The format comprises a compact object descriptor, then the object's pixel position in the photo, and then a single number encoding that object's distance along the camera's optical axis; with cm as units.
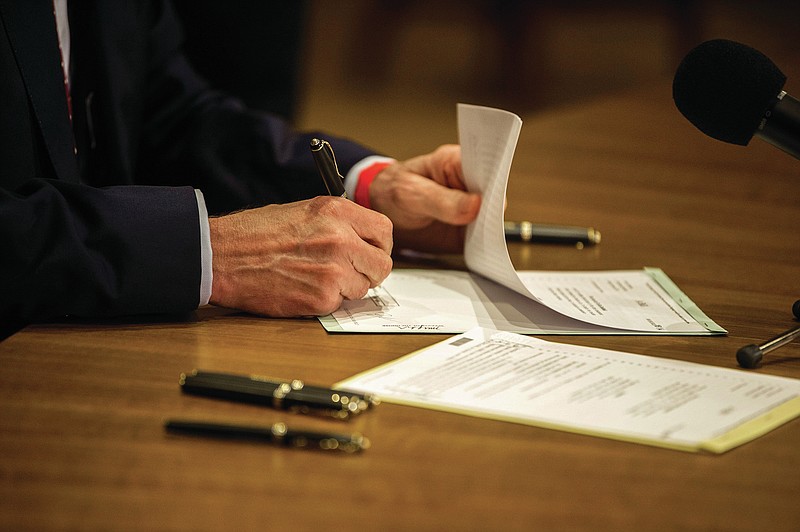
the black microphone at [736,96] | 216
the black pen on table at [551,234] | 260
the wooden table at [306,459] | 189
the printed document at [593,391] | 201
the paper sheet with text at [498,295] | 224
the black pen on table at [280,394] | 201
